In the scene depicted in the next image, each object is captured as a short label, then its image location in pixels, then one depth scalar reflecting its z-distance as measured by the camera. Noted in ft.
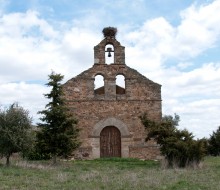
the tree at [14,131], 58.70
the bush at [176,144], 62.28
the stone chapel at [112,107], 83.05
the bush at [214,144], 105.70
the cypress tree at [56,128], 66.74
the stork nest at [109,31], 87.15
